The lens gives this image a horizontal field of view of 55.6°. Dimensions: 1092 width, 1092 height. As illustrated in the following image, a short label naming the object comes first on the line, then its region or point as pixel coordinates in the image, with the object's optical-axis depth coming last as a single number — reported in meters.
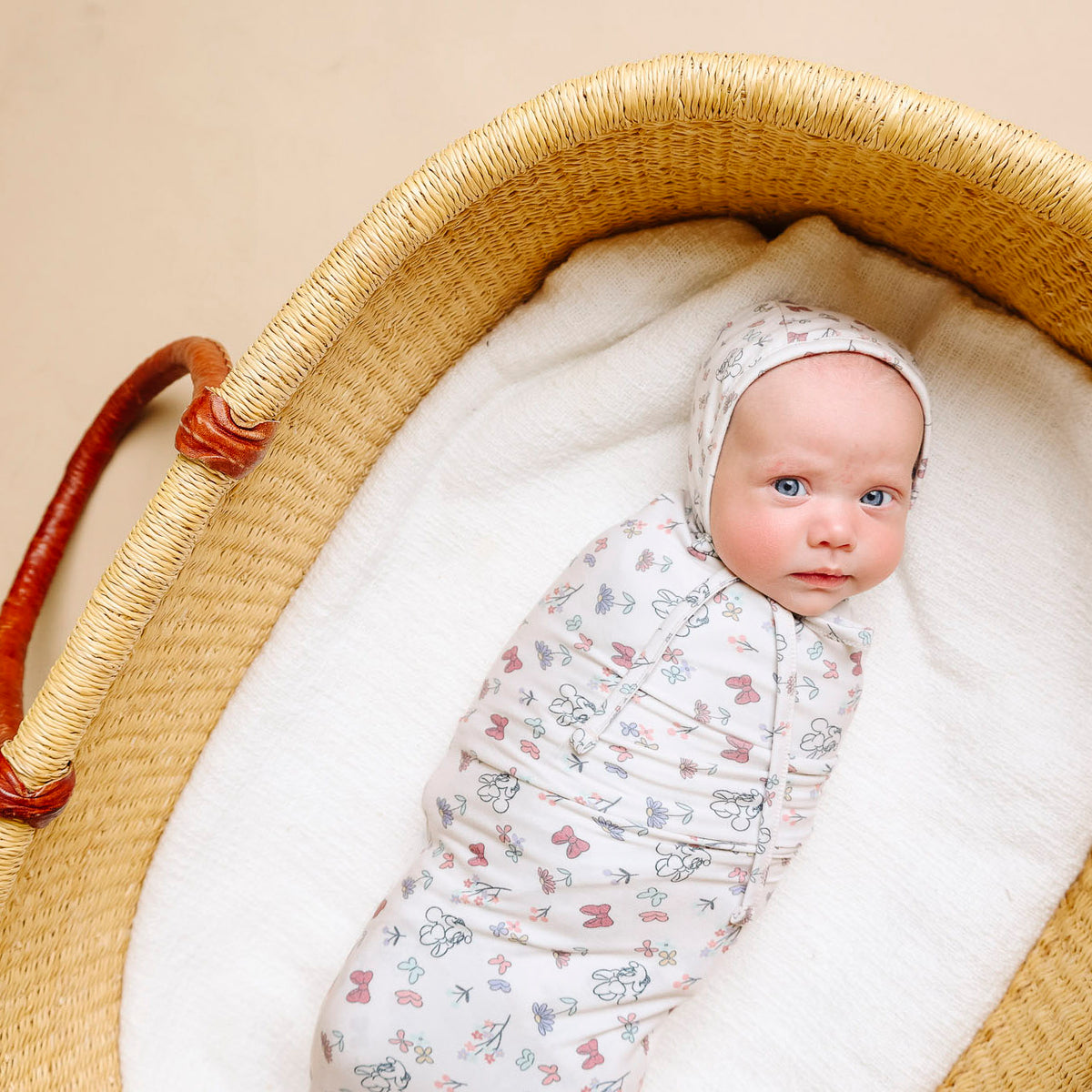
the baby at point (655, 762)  1.09
